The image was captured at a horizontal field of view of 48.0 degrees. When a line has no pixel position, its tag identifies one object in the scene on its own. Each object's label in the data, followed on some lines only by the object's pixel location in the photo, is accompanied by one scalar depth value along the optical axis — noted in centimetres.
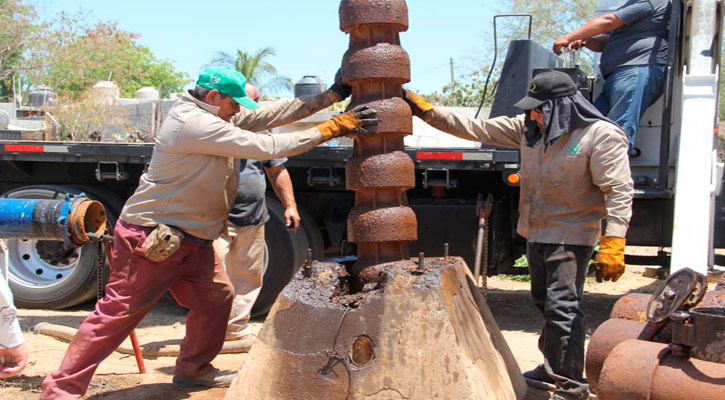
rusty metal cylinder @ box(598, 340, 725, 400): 310
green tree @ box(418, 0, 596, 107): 2520
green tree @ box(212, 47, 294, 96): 3322
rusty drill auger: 403
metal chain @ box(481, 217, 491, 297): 584
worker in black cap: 426
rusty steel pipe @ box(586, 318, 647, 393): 376
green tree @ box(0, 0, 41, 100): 2672
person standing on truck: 618
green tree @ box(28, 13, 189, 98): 2630
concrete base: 361
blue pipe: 488
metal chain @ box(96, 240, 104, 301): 511
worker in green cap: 412
